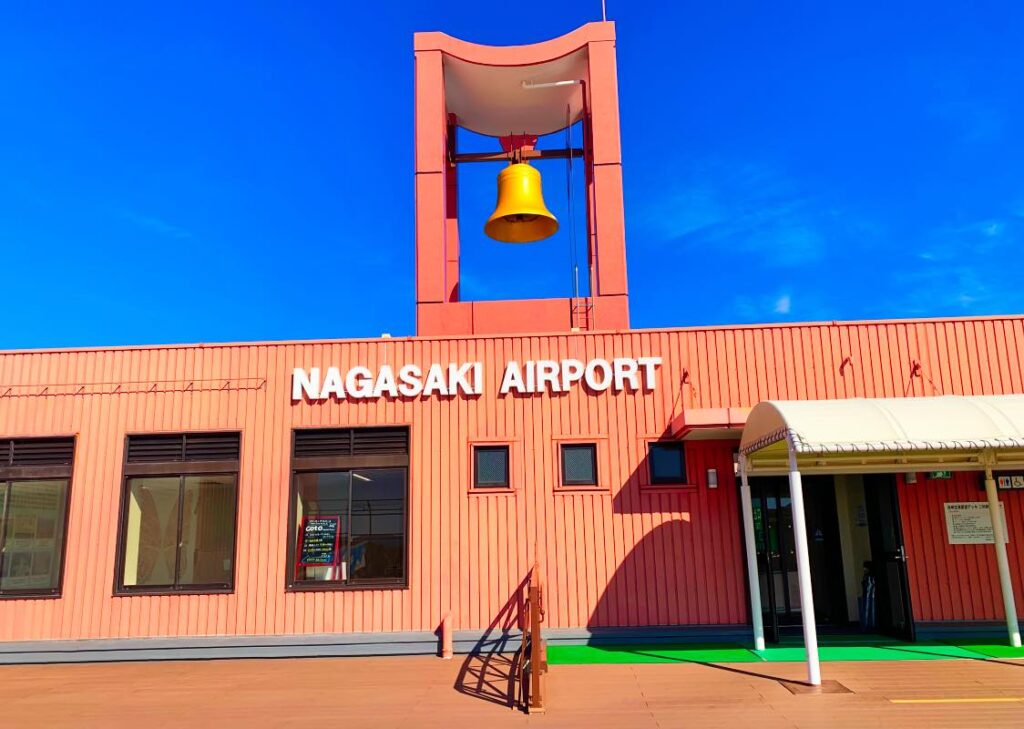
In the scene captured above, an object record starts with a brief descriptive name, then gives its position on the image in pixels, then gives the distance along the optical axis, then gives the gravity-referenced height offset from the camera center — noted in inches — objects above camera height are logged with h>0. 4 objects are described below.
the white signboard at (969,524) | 362.3 -1.1
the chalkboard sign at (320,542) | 375.2 -3.0
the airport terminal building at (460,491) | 362.3 +20.2
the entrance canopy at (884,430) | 285.0 +35.6
